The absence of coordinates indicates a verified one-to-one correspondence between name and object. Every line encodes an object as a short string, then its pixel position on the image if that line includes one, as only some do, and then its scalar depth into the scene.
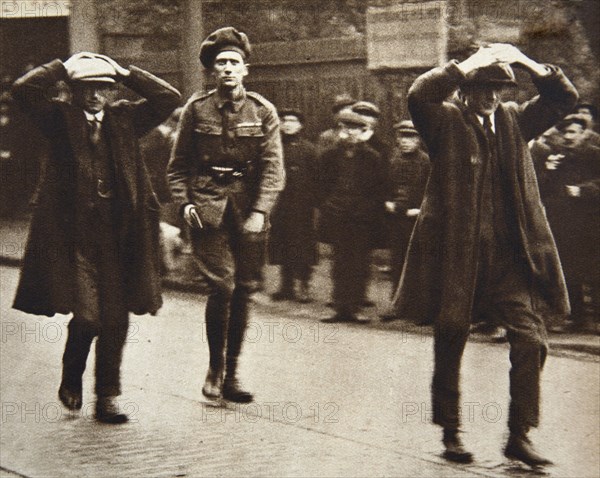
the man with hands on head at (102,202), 7.11
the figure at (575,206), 6.34
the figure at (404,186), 6.57
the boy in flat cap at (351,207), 6.70
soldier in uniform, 6.86
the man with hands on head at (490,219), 6.39
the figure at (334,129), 6.74
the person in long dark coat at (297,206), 6.84
